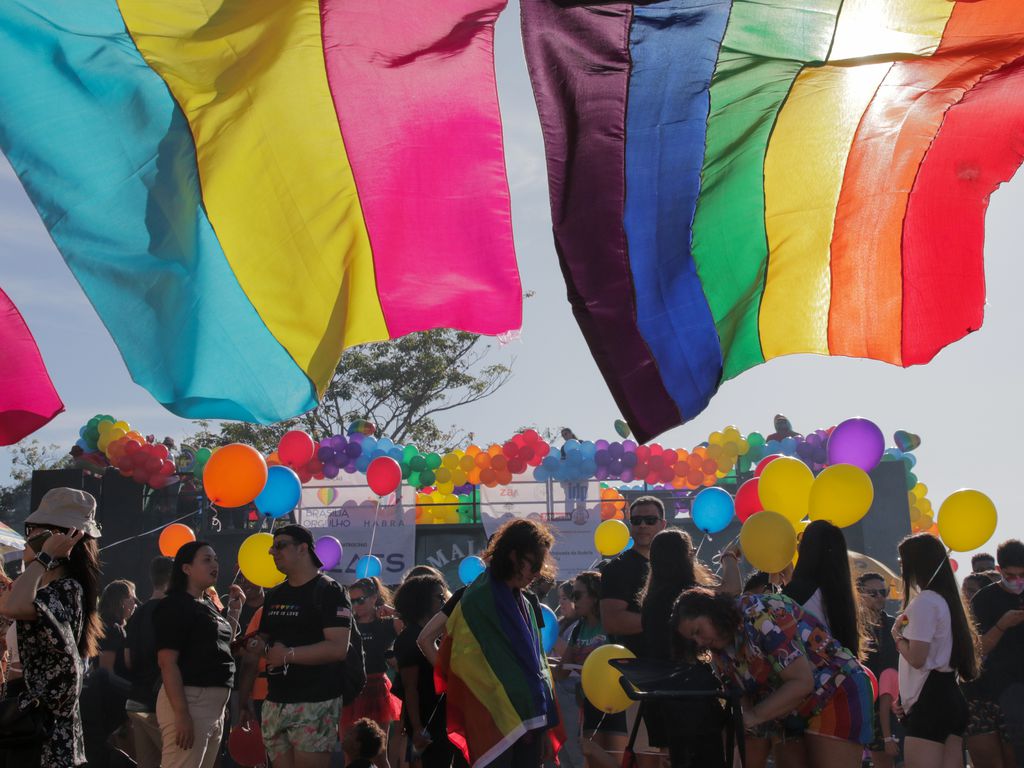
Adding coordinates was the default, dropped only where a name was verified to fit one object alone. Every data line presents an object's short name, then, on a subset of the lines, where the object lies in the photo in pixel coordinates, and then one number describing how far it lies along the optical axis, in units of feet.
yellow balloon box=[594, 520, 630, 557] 31.99
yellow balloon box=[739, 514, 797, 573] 17.25
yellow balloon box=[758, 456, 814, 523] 22.50
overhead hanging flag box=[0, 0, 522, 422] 13.94
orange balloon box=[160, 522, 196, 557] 33.30
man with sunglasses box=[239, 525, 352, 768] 18.11
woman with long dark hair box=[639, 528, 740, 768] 16.94
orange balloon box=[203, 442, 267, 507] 25.36
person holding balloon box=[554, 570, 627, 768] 21.27
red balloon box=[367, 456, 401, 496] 45.19
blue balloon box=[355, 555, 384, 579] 42.75
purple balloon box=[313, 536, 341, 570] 41.96
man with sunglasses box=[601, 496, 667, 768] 18.25
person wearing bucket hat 12.19
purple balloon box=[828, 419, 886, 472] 28.94
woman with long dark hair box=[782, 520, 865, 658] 14.56
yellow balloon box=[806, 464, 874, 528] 20.24
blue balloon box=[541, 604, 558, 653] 20.65
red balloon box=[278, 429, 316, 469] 44.98
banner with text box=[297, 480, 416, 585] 53.67
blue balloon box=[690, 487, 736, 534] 29.76
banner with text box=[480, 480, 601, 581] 52.85
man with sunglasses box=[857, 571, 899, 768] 22.85
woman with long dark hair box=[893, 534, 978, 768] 16.53
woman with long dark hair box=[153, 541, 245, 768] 17.33
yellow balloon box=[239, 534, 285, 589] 25.48
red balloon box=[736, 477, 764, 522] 27.32
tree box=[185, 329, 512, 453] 86.53
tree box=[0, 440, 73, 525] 94.58
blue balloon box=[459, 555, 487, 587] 37.86
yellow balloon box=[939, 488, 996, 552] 22.84
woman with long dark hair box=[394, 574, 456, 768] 16.62
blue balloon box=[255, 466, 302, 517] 29.81
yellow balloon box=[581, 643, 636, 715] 16.44
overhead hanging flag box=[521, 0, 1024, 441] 15.42
